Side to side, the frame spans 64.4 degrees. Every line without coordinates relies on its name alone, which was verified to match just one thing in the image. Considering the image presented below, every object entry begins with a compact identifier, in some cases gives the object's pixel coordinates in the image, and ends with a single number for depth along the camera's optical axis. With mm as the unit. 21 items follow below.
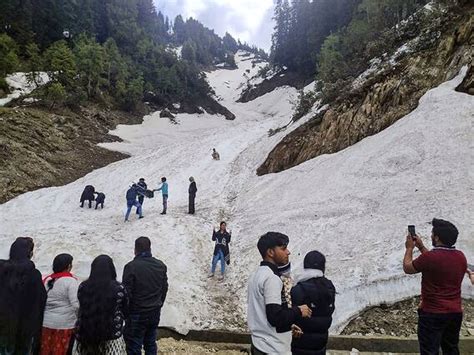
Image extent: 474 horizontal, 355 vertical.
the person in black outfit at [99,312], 4141
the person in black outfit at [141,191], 16719
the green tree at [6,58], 38900
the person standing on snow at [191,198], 17188
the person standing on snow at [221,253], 11711
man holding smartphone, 4332
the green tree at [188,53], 124475
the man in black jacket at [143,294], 4828
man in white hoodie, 3539
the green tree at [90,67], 47062
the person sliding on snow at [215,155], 28141
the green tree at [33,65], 39906
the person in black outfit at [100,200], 18772
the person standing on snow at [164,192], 16641
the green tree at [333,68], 26844
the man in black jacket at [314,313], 3824
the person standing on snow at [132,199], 16234
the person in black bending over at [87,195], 18672
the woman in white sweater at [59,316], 4391
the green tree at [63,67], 42688
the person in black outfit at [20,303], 4109
